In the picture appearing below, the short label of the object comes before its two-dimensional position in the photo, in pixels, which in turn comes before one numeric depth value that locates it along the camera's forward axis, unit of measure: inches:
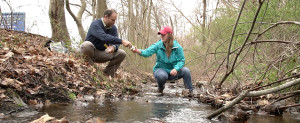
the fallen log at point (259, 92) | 70.6
